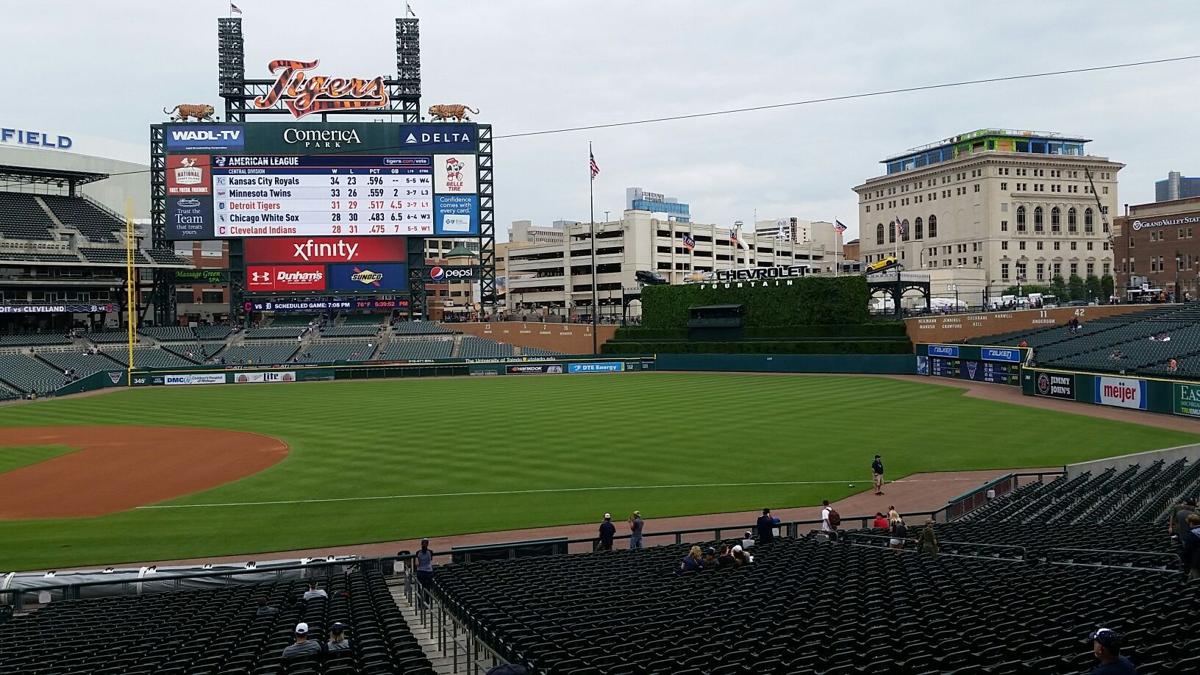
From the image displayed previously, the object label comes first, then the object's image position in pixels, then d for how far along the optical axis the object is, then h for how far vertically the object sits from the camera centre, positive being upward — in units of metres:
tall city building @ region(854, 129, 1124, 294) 112.62 +16.46
